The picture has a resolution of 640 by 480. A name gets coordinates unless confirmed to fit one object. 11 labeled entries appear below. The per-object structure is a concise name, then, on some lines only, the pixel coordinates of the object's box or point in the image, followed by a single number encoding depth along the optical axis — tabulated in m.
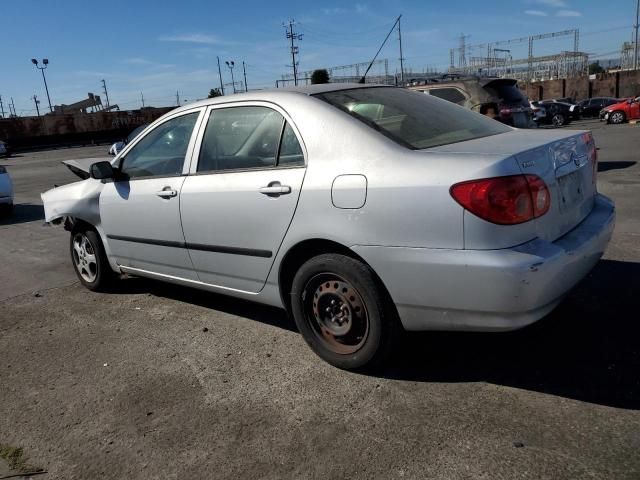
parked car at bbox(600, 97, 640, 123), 26.27
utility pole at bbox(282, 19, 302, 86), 72.43
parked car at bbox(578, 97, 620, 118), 34.47
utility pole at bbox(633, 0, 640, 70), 61.28
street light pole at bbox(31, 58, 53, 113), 63.47
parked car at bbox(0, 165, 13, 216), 10.43
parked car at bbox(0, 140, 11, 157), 35.69
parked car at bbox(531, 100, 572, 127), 30.70
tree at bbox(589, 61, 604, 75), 103.90
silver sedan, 2.56
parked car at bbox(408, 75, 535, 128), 9.61
